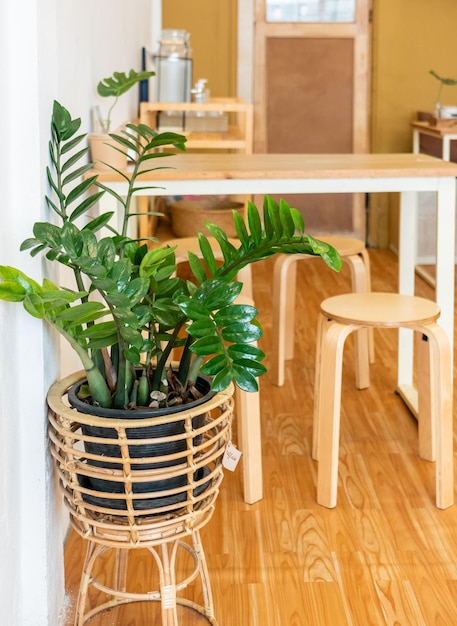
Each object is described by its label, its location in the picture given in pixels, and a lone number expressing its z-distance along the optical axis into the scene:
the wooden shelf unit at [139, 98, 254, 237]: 3.66
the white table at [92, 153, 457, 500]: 2.43
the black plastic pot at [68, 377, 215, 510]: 1.51
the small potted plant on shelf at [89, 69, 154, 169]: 2.45
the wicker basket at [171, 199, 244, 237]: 3.82
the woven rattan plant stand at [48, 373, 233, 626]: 1.50
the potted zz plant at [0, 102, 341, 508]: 1.47
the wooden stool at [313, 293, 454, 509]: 2.31
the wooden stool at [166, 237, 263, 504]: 2.32
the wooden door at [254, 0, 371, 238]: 5.77
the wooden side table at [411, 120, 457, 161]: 4.88
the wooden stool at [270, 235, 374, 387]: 3.17
